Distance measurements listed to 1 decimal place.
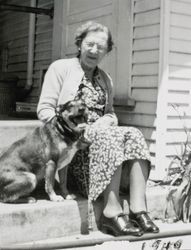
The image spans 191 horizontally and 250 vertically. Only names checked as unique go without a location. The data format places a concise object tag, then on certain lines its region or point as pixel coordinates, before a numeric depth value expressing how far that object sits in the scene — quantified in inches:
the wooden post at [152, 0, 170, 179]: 184.1
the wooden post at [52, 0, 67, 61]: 258.1
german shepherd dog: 132.6
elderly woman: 133.5
